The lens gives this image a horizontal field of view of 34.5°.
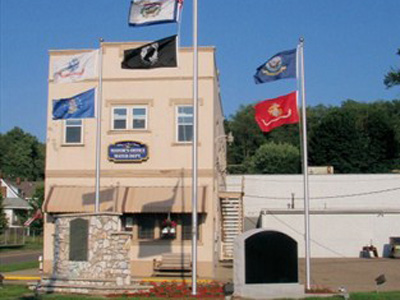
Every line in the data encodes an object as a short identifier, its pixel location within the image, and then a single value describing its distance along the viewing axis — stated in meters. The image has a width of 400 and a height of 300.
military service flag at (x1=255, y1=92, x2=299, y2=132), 20.39
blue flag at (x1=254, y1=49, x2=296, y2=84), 20.55
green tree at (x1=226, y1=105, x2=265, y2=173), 95.91
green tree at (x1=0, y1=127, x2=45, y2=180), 116.84
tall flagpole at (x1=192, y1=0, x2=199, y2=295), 18.58
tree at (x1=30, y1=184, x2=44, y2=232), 64.69
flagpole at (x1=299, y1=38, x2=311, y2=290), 19.55
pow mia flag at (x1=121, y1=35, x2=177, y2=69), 18.73
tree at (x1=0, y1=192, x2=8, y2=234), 49.94
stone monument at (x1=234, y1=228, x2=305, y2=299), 17.02
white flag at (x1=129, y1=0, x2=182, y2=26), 18.50
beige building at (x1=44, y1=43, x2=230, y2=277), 25.48
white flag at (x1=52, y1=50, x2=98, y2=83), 21.17
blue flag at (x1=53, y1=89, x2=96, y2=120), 21.36
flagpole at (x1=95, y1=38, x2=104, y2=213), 20.58
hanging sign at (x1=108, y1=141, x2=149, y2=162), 26.08
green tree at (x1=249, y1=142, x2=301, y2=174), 81.56
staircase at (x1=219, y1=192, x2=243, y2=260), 31.92
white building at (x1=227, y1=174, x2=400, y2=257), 49.84
